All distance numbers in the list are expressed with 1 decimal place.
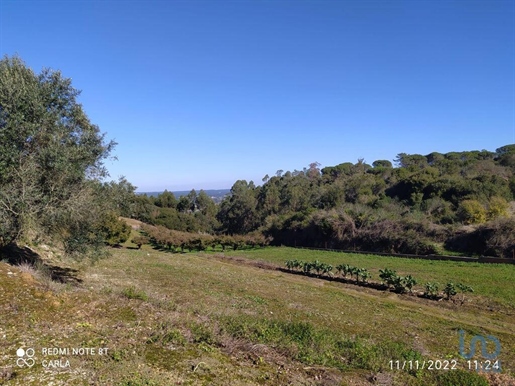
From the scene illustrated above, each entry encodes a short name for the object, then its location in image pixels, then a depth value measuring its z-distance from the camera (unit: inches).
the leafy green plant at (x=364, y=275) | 883.1
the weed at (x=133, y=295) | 350.0
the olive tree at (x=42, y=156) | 379.2
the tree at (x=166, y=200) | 3971.5
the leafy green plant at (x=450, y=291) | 691.3
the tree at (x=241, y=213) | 3265.3
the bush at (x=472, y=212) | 1513.3
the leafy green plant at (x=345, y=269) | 942.7
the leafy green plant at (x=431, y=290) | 715.4
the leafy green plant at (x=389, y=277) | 791.9
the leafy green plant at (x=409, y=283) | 759.2
